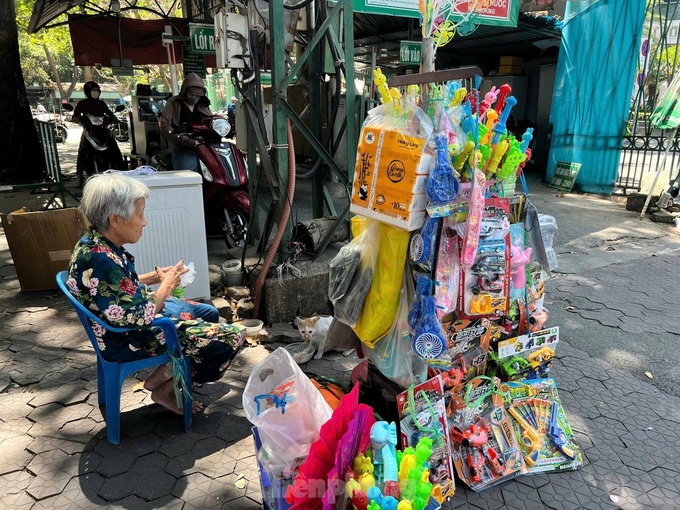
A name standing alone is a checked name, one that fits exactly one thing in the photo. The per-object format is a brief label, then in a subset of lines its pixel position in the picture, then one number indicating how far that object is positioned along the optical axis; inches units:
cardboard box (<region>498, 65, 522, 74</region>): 512.7
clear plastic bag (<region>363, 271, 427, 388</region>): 90.4
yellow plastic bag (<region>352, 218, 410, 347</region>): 87.1
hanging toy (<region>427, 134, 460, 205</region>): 79.4
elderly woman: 90.2
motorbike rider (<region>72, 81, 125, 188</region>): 346.9
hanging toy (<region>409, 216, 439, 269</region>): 83.1
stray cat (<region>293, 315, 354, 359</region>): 137.3
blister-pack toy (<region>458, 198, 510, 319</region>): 88.5
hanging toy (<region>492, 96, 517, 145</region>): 87.4
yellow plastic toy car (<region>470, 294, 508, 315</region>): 89.4
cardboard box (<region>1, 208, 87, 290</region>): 167.5
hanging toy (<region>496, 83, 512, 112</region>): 89.9
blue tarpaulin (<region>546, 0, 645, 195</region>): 317.1
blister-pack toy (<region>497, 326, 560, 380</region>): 100.8
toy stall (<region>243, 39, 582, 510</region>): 71.5
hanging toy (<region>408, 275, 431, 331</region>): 85.2
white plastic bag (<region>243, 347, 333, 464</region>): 74.0
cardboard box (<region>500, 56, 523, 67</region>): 510.6
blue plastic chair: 96.1
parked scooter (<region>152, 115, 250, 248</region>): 215.0
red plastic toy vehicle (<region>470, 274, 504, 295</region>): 88.9
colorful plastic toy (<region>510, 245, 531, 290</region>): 95.8
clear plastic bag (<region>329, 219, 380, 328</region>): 91.6
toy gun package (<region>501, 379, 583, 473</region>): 96.2
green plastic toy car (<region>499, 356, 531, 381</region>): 102.3
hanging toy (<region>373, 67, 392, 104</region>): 86.1
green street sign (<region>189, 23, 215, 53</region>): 247.3
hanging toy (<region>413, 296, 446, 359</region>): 83.2
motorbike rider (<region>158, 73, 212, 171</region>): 223.8
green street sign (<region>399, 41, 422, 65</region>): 326.0
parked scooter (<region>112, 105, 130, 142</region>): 706.8
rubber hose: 151.0
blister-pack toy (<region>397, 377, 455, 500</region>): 86.5
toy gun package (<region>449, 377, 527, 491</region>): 92.0
